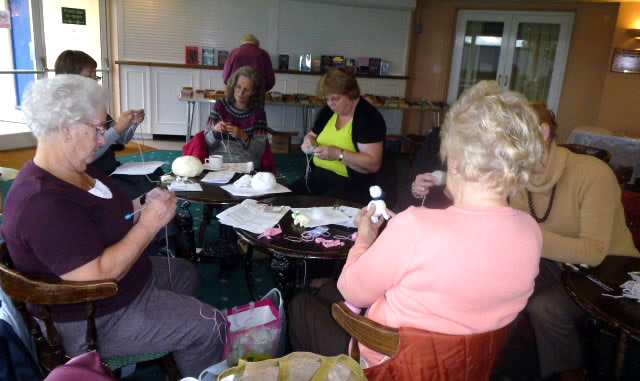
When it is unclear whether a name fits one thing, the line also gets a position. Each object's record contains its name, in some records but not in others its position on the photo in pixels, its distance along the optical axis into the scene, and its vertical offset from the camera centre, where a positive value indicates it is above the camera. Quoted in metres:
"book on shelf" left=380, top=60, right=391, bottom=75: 7.79 +0.23
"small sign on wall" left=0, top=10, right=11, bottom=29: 5.51 +0.44
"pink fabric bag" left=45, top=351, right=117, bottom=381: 1.04 -0.70
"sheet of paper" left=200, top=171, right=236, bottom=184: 2.48 -0.57
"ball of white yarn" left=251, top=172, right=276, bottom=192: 2.36 -0.54
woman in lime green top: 2.64 -0.37
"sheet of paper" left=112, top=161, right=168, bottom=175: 2.59 -0.58
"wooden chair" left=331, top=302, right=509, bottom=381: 1.08 -0.63
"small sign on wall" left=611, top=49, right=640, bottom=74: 7.02 +0.52
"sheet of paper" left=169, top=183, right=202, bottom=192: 2.29 -0.58
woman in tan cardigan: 1.73 -0.52
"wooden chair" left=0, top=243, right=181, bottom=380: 1.24 -0.63
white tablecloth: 5.34 -0.57
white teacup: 2.69 -0.52
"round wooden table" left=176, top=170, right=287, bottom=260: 2.20 -0.60
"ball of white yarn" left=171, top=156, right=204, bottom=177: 2.49 -0.52
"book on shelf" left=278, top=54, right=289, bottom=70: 7.25 +0.20
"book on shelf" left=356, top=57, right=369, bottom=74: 7.68 +0.23
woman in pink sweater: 1.06 -0.35
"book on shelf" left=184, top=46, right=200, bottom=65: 6.99 +0.20
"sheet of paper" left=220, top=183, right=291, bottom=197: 2.30 -0.59
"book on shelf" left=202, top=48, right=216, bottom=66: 7.06 +0.20
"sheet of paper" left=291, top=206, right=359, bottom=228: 1.99 -0.60
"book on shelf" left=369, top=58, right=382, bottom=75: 7.70 +0.24
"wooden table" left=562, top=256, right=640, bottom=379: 1.32 -0.62
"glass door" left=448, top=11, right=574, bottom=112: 7.73 +0.63
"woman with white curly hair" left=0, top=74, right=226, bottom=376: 1.26 -0.49
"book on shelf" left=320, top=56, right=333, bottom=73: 7.49 +0.23
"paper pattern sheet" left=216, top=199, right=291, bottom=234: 1.90 -0.60
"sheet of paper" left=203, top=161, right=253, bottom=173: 2.71 -0.56
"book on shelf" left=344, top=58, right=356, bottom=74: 7.60 +0.25
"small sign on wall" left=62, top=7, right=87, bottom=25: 6.20 +0.61
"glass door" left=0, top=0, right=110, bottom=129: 5.63 +0.27
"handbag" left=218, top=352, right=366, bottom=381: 1.10 -0.69
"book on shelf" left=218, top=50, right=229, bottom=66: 7.07 +0.20
